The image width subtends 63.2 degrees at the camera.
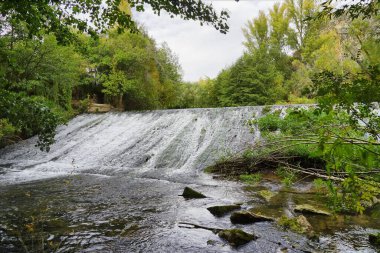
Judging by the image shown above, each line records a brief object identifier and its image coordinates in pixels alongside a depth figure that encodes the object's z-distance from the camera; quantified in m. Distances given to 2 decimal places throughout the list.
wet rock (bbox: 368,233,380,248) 3.87
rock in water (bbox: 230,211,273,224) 4.89
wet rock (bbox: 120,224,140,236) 4.46
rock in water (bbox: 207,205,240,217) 5.25
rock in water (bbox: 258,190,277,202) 6.40
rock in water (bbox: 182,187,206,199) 6.50
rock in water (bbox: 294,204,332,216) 5.20
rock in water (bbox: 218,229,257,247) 4.05
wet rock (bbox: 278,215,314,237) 4.40
